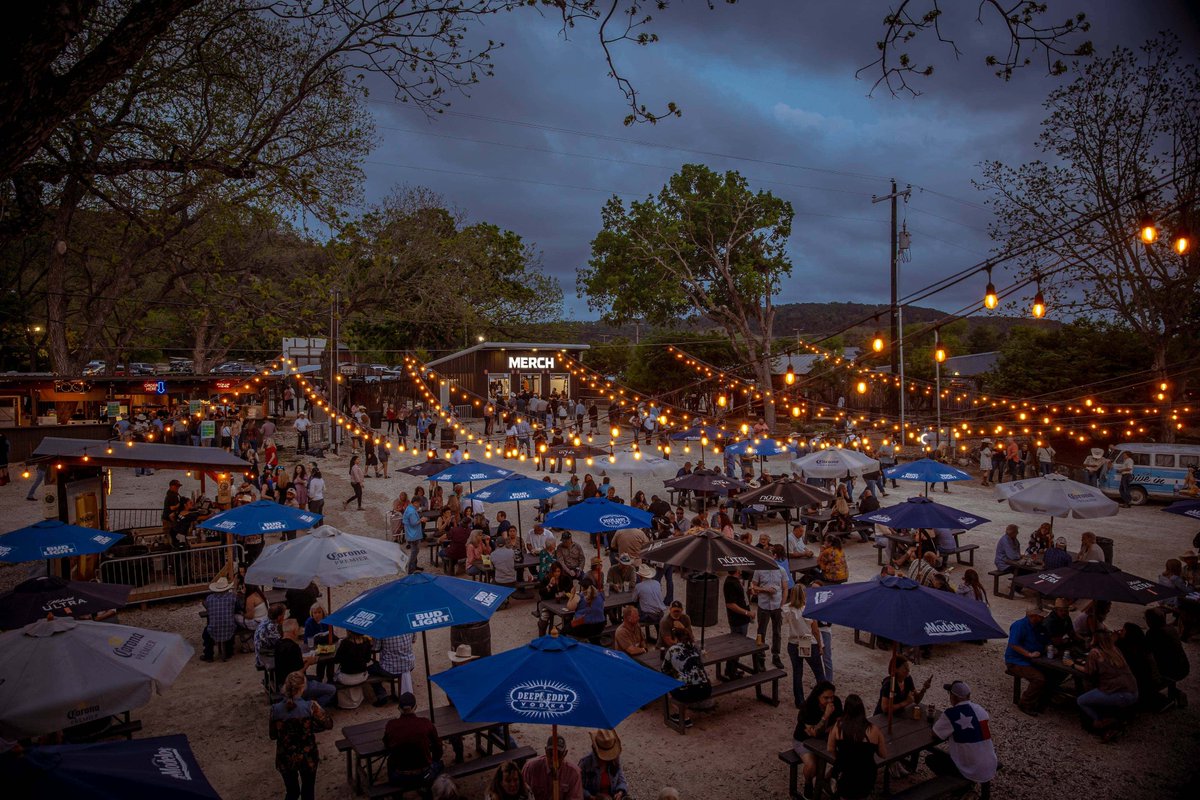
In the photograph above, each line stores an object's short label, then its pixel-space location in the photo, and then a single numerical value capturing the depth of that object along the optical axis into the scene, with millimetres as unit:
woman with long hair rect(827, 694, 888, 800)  5984
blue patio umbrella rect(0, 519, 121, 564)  9867
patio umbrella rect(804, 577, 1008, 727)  6816
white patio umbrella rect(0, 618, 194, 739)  5426
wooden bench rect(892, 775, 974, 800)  6215
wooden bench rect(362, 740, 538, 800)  6152
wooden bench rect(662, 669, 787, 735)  8062
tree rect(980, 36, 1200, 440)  22531
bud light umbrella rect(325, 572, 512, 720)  7055
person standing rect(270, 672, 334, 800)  6215
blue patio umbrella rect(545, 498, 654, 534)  11258
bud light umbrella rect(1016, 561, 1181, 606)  8641
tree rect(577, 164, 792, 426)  36438
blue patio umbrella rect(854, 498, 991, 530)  11992
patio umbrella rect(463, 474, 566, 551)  13573
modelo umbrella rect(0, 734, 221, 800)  3773
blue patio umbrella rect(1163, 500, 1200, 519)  12047
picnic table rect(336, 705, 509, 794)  6676
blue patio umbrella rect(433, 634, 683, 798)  5219
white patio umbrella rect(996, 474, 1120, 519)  12258
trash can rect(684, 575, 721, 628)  10172
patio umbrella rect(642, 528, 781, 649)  8688
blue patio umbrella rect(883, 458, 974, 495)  15133
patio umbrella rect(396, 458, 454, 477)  16594
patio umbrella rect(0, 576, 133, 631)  7969
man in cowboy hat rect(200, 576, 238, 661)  9898
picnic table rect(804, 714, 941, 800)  6465
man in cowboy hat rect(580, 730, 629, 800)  6016
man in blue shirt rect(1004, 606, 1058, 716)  8336
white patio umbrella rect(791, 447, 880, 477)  15930
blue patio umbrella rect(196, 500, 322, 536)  11422
